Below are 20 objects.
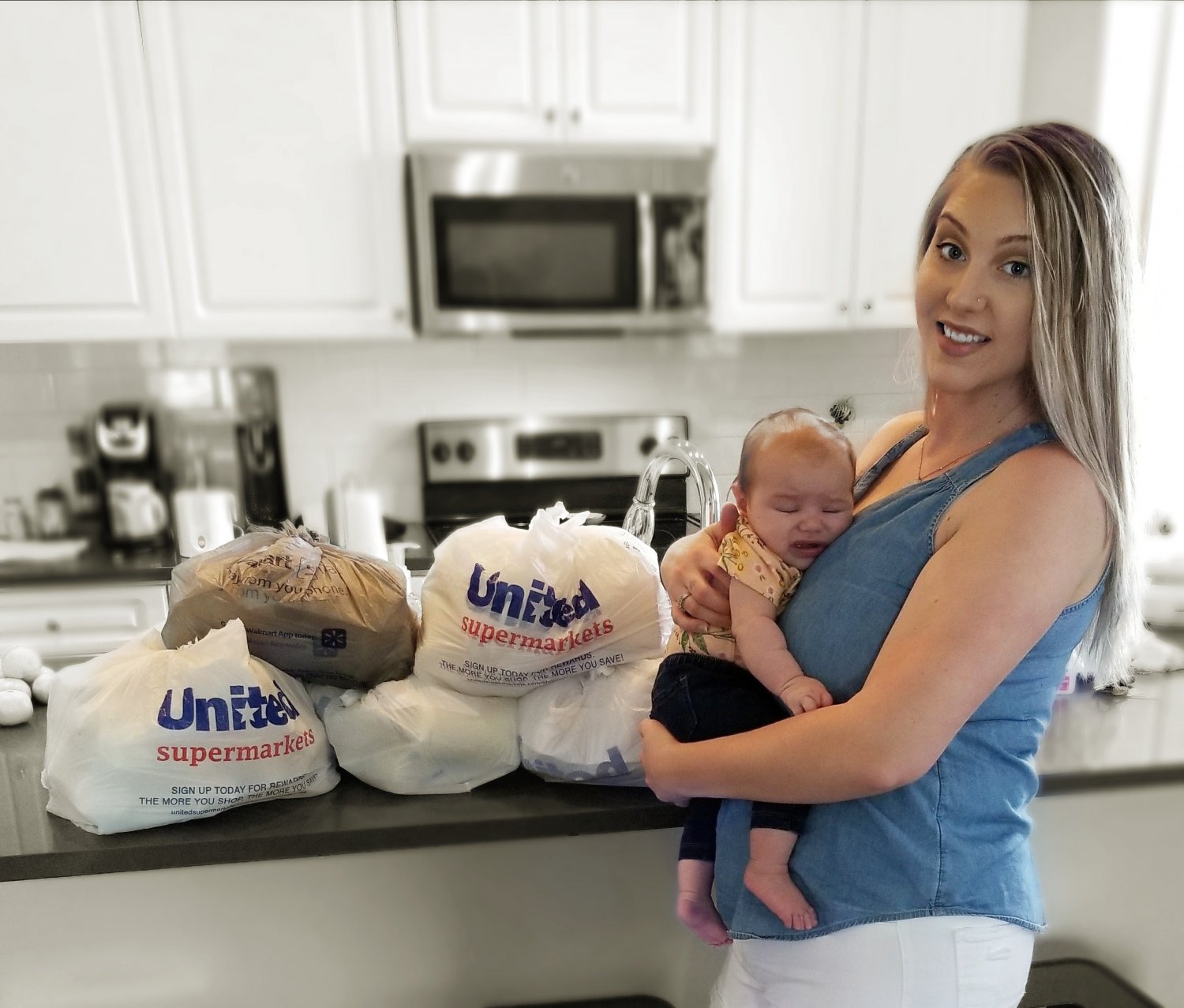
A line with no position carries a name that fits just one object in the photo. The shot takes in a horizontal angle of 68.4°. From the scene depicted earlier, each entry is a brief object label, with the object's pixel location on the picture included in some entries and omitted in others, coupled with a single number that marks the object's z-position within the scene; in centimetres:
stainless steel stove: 291
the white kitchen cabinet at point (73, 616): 246
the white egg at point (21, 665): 127
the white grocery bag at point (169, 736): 92
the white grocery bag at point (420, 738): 100
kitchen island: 98
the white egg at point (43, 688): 125
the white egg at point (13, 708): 119
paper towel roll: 225
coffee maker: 272
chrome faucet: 127
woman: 77
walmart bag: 97
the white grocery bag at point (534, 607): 99
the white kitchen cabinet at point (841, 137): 256
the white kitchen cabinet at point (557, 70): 239
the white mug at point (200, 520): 246
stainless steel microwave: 243
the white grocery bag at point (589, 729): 101
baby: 91
